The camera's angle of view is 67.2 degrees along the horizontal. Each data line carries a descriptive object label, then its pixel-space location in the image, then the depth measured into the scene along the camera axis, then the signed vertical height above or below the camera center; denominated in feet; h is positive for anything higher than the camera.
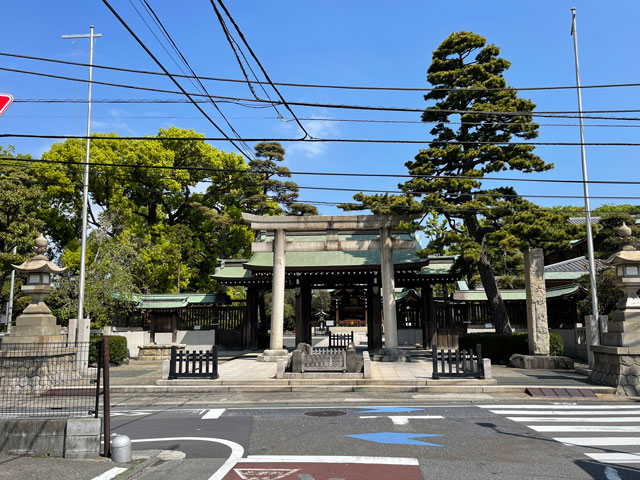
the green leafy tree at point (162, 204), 115.85 +26.72
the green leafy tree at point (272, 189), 153.58 +39.58
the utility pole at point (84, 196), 69.62 +16.97
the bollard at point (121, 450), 23.07 -6.97
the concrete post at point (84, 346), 57.53 -5.15
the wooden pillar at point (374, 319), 85.76 -2.99
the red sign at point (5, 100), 17.42 +7.39
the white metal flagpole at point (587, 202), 64.03 +13.00
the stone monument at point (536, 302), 63.87 -0.13
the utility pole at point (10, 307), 126.86 -0.42
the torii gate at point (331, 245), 73.92 +9.16
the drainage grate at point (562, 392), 43.70 -8.37
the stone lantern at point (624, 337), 44.42 -3.40
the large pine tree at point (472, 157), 68.13 +21.40
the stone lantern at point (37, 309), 52.21 -0.43
